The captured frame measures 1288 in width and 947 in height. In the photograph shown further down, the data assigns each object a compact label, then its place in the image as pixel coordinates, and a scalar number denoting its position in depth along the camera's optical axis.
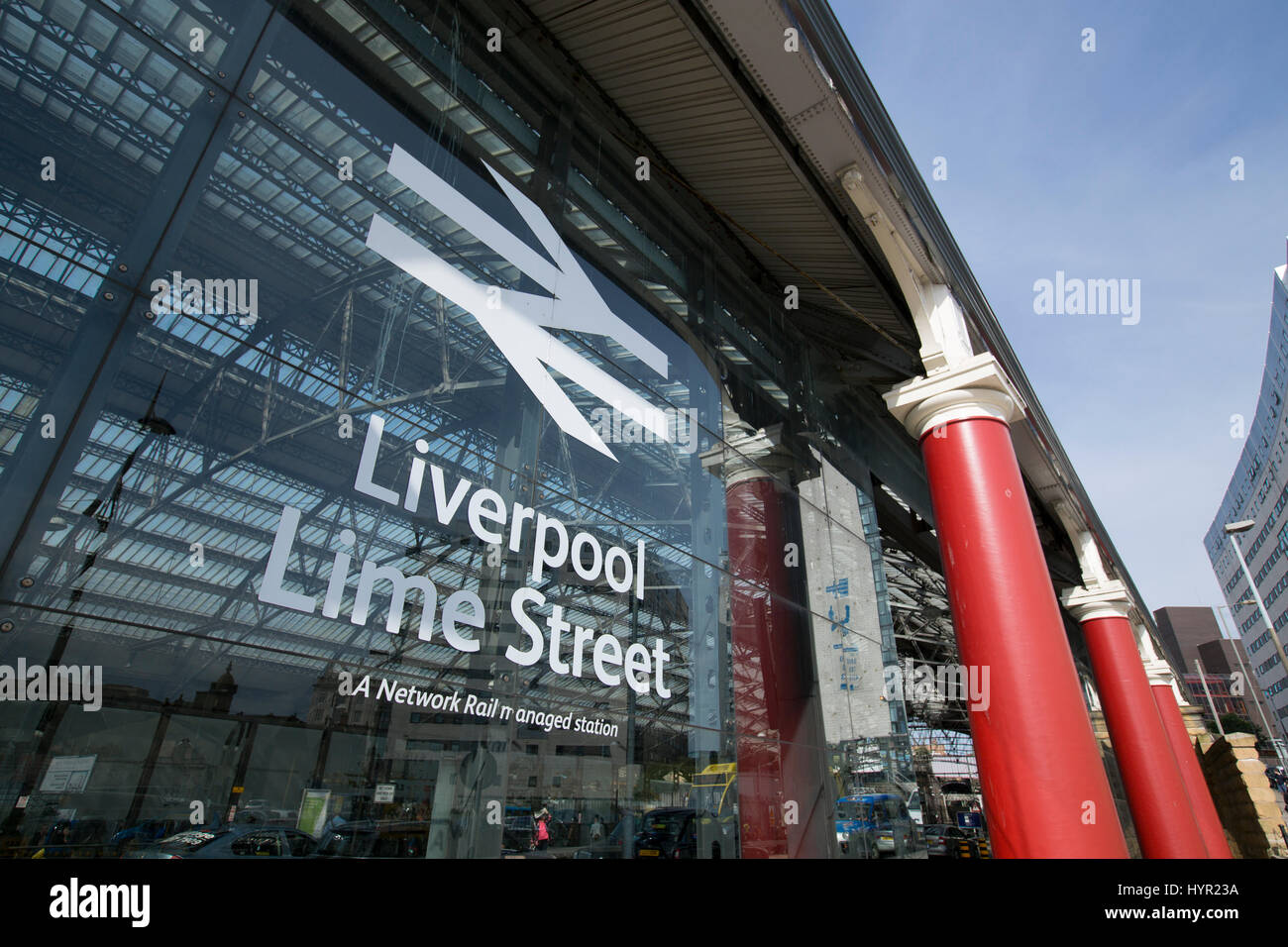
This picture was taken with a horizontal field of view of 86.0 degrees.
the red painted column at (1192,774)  15.70
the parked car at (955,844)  18.67
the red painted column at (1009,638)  5.72
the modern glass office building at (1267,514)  62.31
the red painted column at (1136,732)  12.17
